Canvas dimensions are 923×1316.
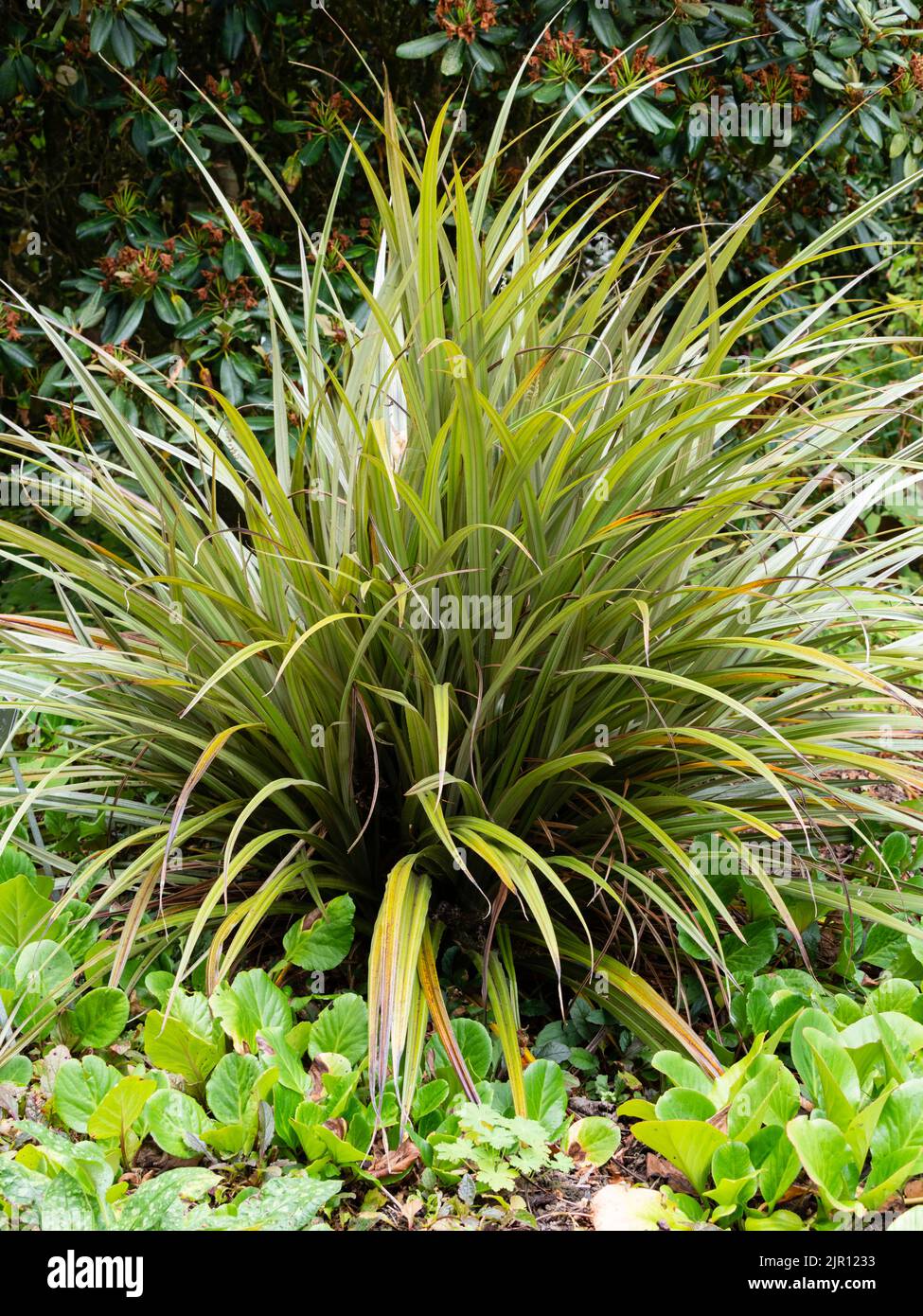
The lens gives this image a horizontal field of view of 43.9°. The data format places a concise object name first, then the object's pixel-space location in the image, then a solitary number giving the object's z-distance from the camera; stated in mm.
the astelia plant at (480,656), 1781
